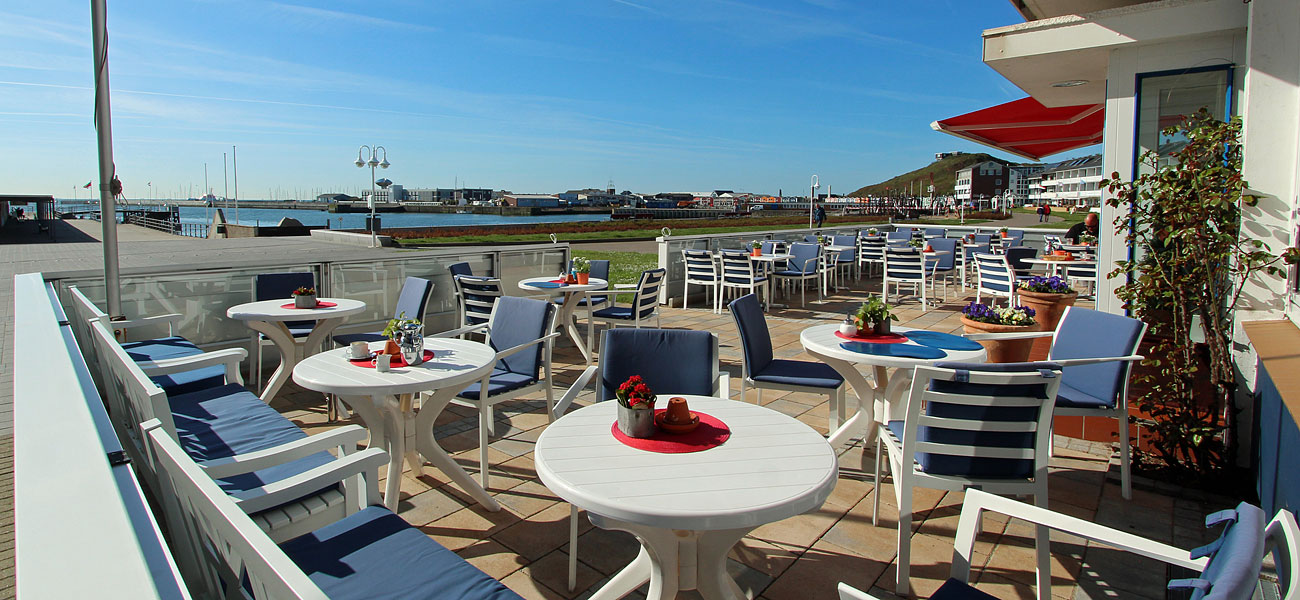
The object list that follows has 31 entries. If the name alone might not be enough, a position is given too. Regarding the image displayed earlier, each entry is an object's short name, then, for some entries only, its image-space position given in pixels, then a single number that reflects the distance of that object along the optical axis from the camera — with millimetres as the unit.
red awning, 6168
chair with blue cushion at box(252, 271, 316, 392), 4621
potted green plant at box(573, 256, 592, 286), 5742
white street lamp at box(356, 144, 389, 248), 19156
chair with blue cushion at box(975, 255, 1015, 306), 7004
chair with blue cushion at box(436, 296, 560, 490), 3146
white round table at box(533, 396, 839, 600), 1521
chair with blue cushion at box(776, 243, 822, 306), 8576
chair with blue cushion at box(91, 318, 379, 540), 1790
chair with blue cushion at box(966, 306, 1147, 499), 2932
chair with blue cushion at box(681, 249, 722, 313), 8102
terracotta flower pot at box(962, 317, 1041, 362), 3664
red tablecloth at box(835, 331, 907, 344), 3151
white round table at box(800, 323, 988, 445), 2893
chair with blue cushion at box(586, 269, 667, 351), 5516
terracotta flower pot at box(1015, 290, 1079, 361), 4328
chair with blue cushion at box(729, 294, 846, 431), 3271
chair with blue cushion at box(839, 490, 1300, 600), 950
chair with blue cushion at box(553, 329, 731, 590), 2742
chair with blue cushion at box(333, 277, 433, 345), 4389
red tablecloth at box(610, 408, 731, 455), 1858
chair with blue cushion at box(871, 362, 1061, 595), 2109
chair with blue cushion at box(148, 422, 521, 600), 1072
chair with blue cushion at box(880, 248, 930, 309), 8141
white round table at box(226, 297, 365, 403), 3961
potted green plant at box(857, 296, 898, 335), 3252
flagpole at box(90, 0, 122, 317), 3904
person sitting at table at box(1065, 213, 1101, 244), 8570
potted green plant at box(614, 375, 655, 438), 1906
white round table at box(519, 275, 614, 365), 5605
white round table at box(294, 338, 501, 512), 2527
